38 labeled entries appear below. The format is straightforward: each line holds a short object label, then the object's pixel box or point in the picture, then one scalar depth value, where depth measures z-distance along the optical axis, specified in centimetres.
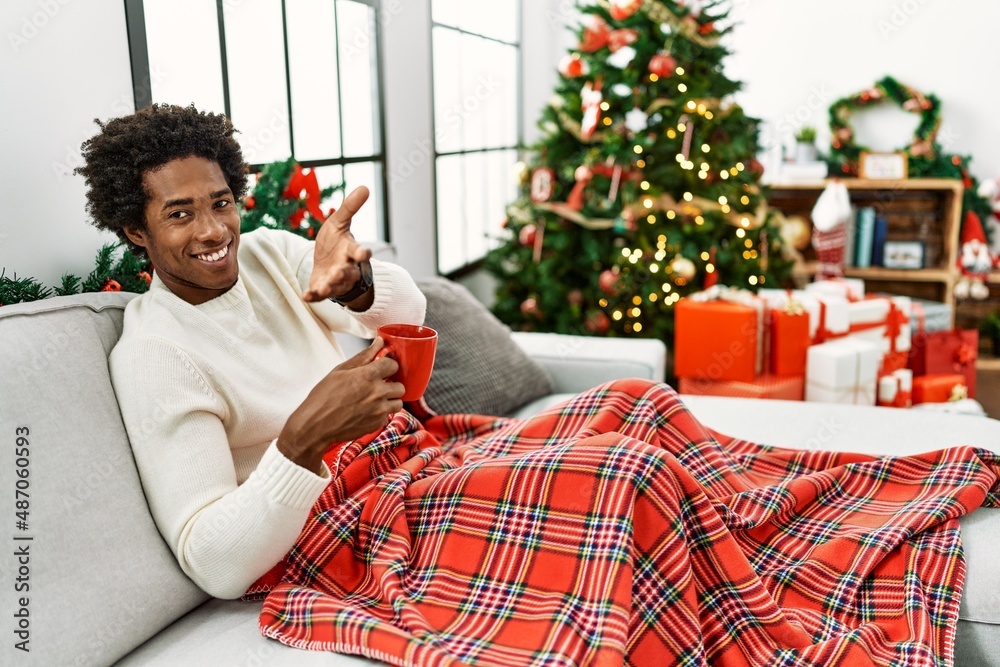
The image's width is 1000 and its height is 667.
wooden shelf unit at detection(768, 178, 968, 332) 417
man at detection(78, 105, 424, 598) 118
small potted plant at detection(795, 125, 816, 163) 416
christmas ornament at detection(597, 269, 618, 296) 337
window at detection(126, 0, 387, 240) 191
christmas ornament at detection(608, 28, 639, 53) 328
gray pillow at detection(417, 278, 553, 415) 201
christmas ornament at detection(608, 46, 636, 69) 331
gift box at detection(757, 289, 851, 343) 279
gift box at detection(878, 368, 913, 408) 278
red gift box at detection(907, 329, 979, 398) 307
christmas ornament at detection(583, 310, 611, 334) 349
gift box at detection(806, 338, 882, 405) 266
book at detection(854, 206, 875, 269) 418
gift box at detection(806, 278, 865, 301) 297
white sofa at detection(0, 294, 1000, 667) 108
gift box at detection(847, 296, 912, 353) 286
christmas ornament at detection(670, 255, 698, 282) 323
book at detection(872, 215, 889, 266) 420
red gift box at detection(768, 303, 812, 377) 274
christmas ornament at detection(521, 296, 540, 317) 361
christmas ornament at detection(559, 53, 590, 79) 344
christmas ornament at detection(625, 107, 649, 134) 331
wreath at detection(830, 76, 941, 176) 418
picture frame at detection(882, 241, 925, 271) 419
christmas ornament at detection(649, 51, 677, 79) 321
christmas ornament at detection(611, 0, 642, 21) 329
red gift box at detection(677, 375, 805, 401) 274
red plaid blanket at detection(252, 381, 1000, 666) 113
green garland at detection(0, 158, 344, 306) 141
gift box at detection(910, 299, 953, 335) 357
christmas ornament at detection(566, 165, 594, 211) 340
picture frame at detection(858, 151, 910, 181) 409
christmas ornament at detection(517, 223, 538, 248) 357
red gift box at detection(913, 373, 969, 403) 292
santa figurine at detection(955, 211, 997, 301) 408
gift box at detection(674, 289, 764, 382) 277
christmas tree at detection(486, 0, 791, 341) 329
